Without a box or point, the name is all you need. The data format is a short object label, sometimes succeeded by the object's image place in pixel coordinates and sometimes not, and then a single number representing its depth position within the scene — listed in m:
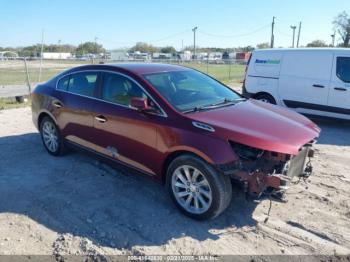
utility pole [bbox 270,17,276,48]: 48.67
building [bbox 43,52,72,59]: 62.03
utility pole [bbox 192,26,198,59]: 65.44
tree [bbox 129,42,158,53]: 98.19
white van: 7.92
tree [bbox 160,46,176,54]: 99.61
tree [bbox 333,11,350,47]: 61.50
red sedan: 3.53
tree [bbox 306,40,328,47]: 63.07
